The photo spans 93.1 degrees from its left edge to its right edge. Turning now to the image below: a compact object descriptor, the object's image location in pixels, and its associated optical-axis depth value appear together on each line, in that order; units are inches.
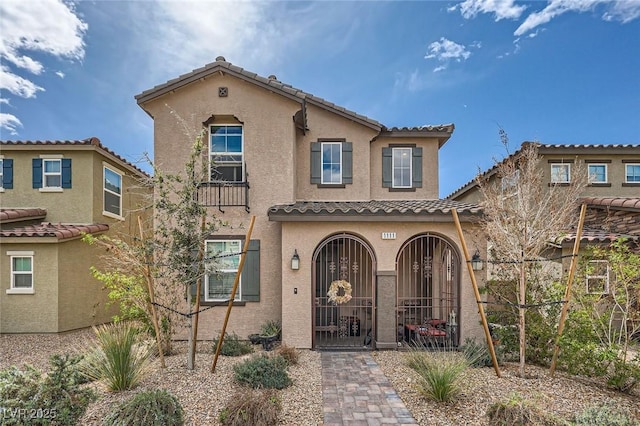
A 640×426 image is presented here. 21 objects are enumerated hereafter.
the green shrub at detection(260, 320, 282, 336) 357.4
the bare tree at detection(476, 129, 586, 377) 264.2
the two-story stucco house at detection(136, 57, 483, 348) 351.3
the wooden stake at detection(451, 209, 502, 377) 260.2
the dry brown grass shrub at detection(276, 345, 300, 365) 295.6
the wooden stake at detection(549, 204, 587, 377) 256.7
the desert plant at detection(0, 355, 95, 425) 157.4
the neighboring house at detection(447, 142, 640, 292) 580.2
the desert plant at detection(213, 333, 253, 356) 321.4
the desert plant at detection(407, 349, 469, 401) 213.2
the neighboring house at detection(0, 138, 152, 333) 430.3
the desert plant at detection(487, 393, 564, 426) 174.4
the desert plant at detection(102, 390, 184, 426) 167.9
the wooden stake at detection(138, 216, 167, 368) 263.1
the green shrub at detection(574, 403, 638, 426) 167.3
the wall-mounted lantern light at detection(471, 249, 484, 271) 339.0
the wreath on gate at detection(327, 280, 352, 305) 360.5
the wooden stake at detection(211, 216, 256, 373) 264.1
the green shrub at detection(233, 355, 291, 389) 237.0
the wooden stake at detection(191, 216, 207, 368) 263.1
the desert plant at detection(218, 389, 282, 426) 180.4
